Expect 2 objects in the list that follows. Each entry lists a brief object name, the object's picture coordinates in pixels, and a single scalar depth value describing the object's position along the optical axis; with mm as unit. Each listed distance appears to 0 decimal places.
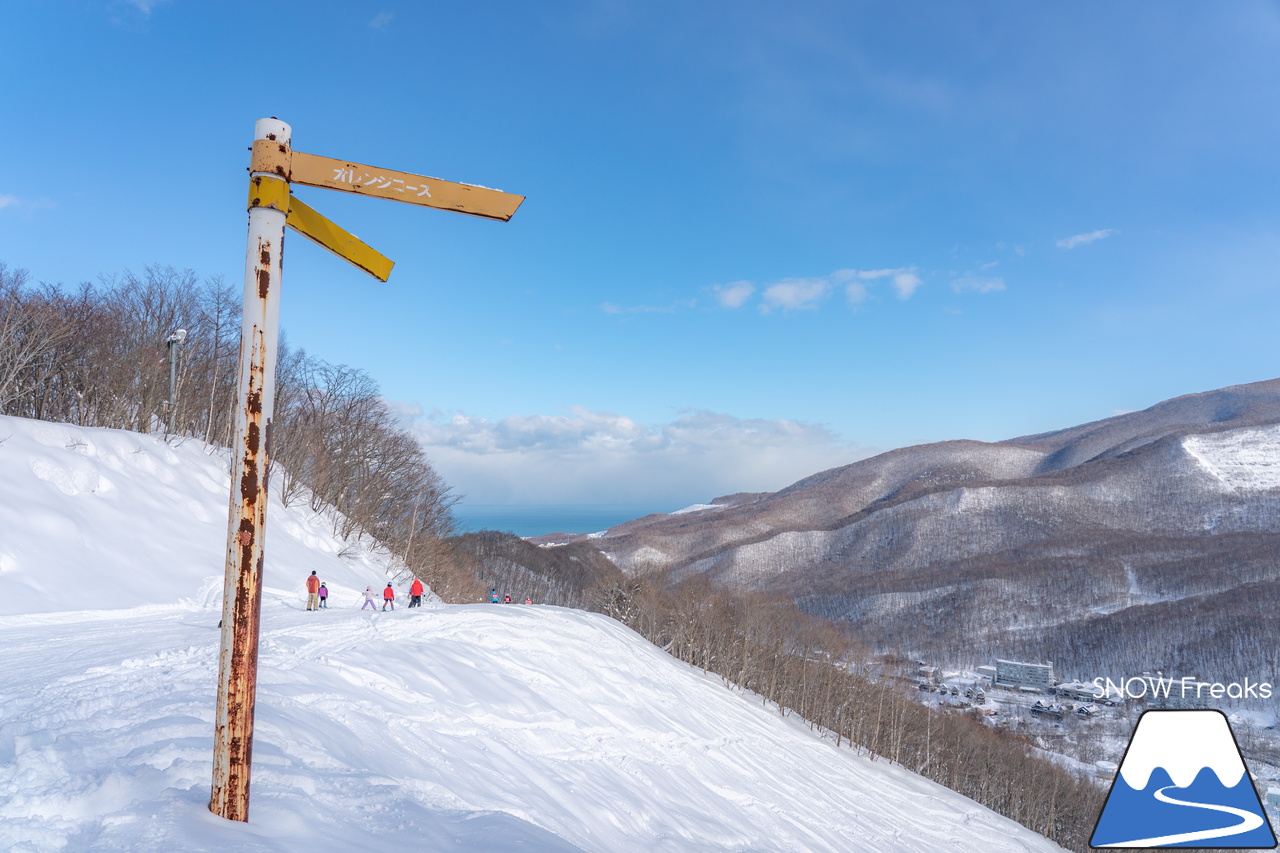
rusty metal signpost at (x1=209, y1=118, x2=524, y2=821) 3775
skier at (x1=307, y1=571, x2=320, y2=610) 20558
